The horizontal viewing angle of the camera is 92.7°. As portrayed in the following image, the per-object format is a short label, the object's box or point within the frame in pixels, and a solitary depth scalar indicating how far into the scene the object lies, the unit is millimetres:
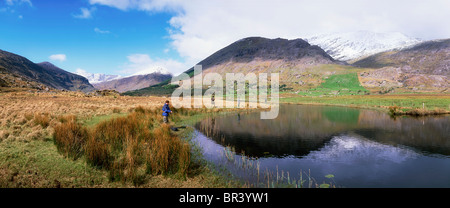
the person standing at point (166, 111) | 19344
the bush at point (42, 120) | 14609
